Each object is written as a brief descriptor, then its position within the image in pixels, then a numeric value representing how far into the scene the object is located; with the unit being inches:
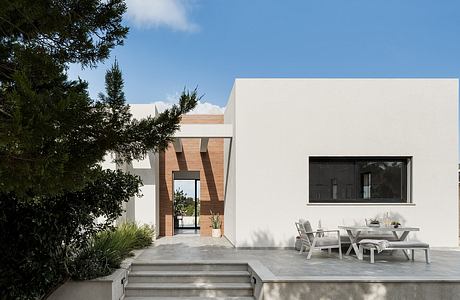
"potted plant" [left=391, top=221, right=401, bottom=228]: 344.2
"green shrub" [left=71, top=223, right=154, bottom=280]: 250.4
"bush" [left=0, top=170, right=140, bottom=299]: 219.6
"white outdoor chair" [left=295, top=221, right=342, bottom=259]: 336.2
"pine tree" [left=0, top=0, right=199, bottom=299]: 130.2
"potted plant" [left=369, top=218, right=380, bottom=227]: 354.3
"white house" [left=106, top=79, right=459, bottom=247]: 411.5
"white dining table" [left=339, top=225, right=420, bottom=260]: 333.0
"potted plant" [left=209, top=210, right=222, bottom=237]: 556.4
